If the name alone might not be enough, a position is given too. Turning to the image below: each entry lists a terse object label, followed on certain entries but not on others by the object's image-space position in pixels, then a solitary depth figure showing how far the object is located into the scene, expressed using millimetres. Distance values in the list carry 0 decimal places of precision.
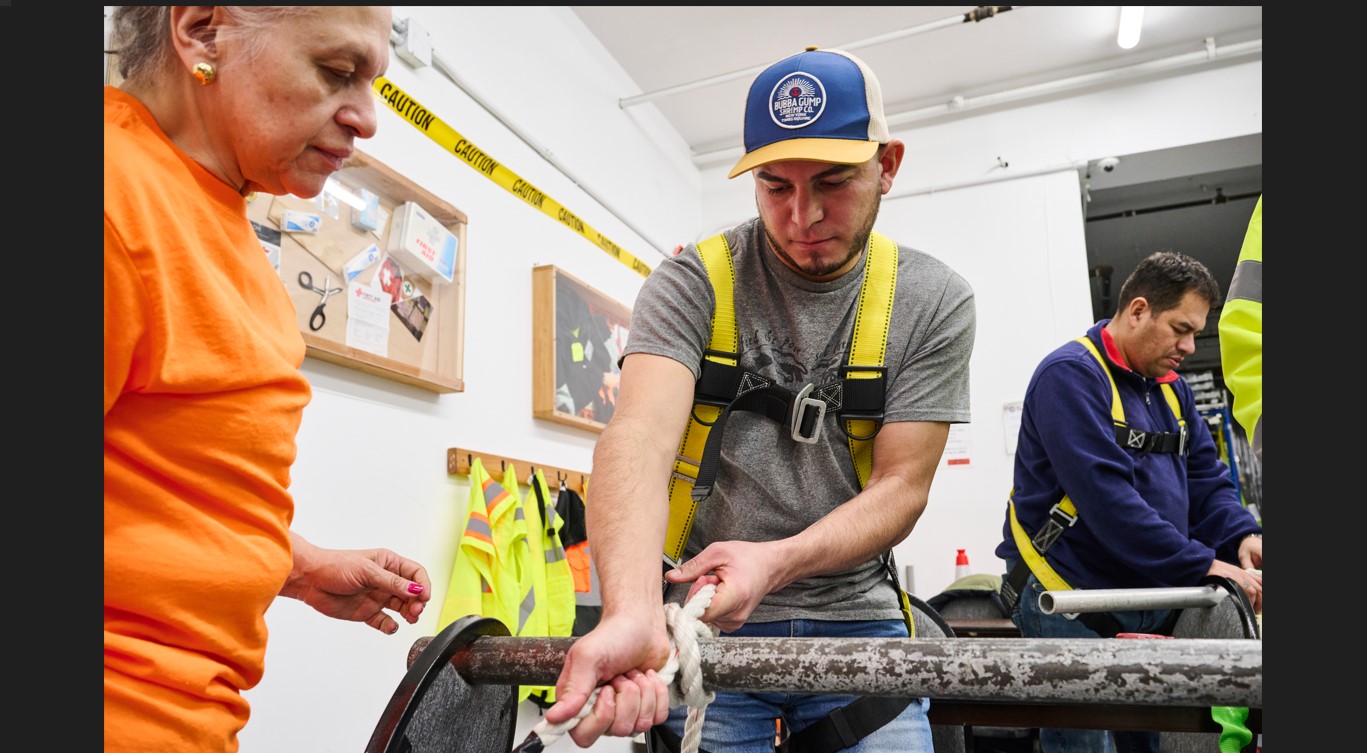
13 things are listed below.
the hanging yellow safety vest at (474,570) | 3094
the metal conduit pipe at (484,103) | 3244
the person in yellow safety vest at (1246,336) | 2338
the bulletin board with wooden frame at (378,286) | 2637
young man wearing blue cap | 1398
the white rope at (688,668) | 975
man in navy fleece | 2531
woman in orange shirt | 849
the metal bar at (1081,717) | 1797
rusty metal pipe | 863
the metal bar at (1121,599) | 1892
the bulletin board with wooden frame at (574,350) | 3904
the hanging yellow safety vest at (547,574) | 3369
